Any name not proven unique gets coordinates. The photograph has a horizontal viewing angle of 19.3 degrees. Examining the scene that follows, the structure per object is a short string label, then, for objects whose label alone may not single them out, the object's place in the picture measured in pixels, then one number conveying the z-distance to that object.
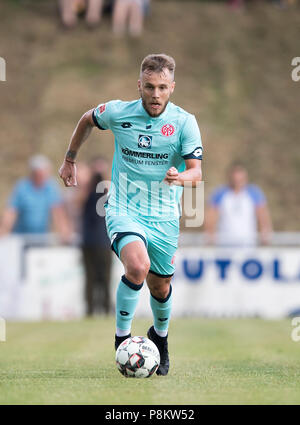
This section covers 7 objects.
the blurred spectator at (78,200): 15.18
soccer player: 7.02
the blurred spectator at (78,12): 28.67
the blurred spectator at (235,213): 15.23
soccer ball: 6.66
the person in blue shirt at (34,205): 15.83
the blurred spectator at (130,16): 28.12
